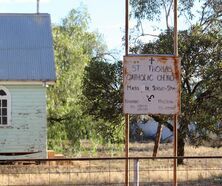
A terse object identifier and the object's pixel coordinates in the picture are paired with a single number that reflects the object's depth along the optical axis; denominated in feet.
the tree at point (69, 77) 88.02
